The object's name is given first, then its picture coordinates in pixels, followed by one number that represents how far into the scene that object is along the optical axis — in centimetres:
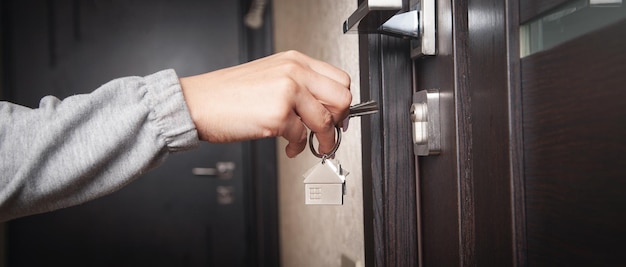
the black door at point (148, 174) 269
